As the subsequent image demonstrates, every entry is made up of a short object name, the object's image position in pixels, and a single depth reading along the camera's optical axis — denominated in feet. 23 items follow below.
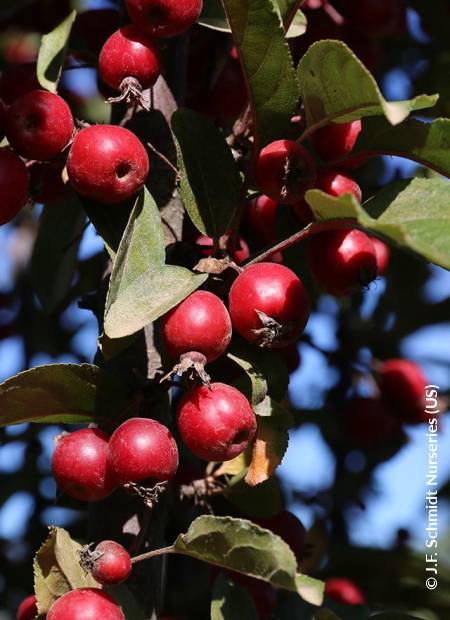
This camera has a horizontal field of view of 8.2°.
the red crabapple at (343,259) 2.32
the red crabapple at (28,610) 2.36
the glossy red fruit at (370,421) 2.94
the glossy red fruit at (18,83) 2.44
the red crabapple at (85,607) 2.23
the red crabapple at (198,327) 2.23
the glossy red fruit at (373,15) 2.63
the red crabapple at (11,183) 2.30
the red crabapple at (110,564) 2.25
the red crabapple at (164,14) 2.32
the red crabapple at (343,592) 2.70
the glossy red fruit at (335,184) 2.34
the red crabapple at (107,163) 2.28
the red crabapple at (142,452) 2.23
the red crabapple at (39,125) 2.29
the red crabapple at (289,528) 2.45
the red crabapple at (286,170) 2.30
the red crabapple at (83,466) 2.27
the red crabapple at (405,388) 2.96
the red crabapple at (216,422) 2.23
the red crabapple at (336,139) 2.35
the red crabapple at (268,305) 2.25
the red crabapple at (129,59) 2.33
